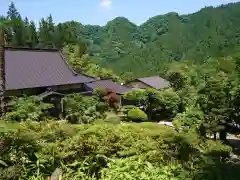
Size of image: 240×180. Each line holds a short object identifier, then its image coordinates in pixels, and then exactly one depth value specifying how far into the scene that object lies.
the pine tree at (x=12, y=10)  69.19
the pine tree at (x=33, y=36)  52.10
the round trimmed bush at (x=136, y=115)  23.58
